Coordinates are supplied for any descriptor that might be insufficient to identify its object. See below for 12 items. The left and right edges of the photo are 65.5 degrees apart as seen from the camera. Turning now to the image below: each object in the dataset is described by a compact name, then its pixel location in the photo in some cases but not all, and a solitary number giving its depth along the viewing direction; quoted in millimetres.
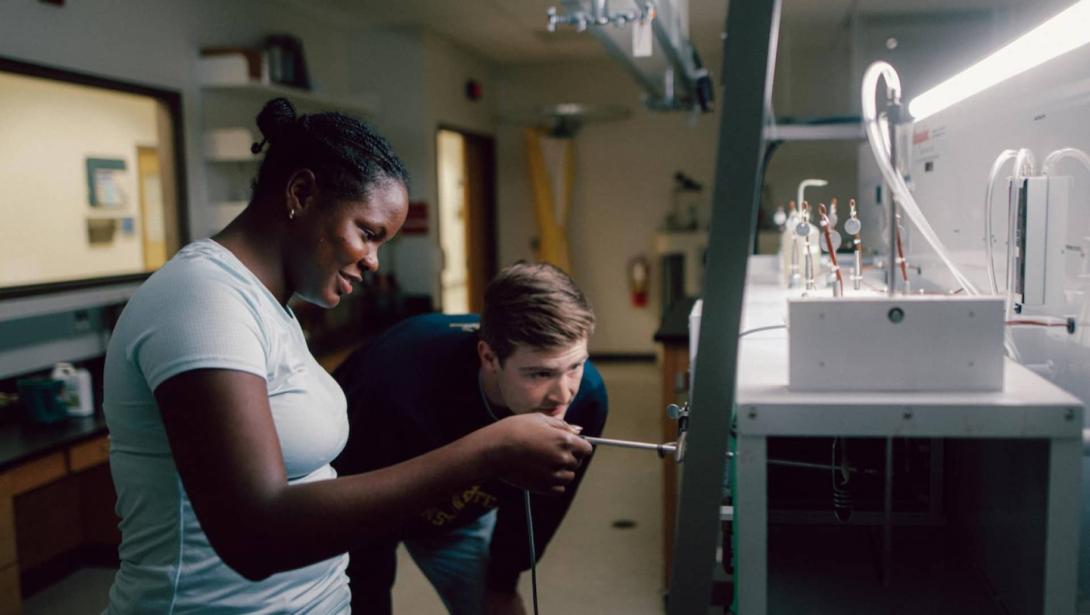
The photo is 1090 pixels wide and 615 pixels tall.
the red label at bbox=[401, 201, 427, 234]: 5551
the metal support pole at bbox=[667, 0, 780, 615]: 713
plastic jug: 2895
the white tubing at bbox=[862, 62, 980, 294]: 930
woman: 833
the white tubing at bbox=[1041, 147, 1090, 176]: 1252
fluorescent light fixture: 1089
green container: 2812
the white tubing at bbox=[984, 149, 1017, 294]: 1344
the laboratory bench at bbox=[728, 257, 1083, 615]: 828
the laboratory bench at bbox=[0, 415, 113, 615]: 2447
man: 1432
